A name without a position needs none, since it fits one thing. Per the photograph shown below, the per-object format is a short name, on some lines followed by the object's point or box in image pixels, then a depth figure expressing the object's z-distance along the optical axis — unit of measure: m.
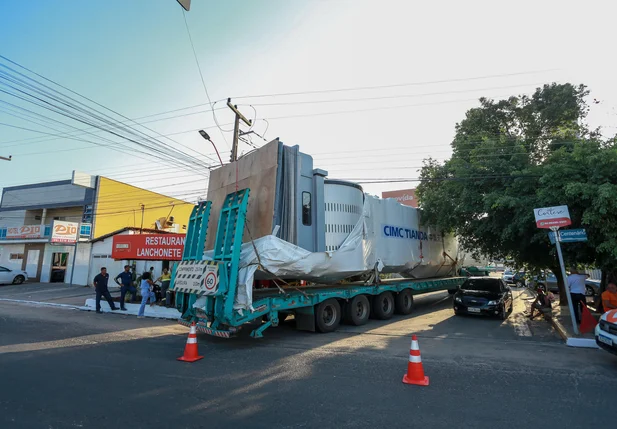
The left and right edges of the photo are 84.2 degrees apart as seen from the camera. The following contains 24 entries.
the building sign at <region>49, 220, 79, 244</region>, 21.77
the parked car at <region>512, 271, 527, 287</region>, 26.59
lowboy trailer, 7.20
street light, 14.08
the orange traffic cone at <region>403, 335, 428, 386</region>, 5.02
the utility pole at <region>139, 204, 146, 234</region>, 27.73
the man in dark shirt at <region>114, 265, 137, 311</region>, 13.42
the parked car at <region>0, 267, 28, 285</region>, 23.89
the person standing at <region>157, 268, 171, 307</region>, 13.36
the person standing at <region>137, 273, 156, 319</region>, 12.52
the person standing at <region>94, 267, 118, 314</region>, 12.96
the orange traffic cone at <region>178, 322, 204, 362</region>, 6.23
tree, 8.55
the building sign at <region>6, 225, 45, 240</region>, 25.36
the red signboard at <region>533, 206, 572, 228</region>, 8.38
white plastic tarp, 7.61
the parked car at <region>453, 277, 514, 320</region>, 11.24
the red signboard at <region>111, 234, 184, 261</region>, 13.93
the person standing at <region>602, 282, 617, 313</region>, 8.66
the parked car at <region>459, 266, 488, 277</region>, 19.11
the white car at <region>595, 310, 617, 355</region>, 5.89
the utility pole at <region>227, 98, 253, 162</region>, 14.55
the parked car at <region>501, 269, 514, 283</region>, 29.71
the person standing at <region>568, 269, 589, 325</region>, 9.40
